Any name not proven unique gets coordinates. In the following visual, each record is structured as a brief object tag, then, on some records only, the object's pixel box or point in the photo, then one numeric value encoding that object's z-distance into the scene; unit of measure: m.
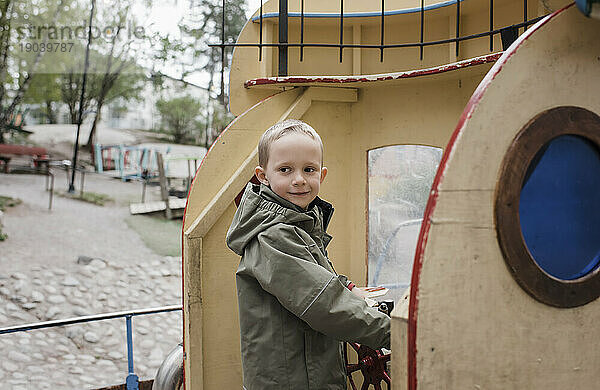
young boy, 1.83
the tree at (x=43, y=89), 18.41
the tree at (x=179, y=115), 22.00
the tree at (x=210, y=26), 20.44
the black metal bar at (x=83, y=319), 3.73
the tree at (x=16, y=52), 15.69
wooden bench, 17.48
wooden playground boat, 1.52
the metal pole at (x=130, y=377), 4.20
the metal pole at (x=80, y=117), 16.44
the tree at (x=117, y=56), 18.41
